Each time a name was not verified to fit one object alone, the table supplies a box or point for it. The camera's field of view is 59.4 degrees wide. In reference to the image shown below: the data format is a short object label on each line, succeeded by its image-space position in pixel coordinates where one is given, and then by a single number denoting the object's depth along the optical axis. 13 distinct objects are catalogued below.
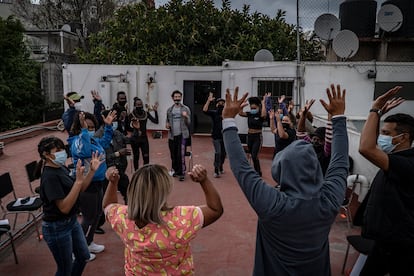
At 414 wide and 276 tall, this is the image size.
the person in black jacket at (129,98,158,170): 7.36
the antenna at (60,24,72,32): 19.54
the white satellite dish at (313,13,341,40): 10.73
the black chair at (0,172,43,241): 4.74
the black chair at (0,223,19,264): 3.93
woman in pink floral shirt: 1.96
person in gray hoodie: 1.84
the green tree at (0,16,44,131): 13.78
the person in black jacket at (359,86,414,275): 2.39
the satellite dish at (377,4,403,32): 10.73
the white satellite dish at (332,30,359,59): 10.09
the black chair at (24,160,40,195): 5.75
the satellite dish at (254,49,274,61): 11.77
